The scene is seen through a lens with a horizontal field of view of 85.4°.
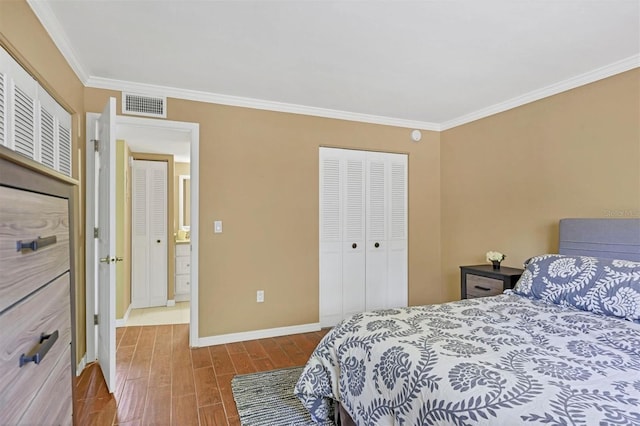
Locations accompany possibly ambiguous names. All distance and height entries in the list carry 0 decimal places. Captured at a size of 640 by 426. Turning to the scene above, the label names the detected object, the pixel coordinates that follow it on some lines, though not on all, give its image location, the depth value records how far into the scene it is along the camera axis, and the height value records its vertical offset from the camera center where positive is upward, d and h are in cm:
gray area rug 205 -120
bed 108 -57
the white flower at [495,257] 324 -39
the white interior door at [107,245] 234 -21
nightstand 296 -58
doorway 281 +13
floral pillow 200 -44
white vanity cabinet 507 -82
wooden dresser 63 -18
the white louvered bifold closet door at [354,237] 392 -24
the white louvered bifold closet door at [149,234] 466 -25
